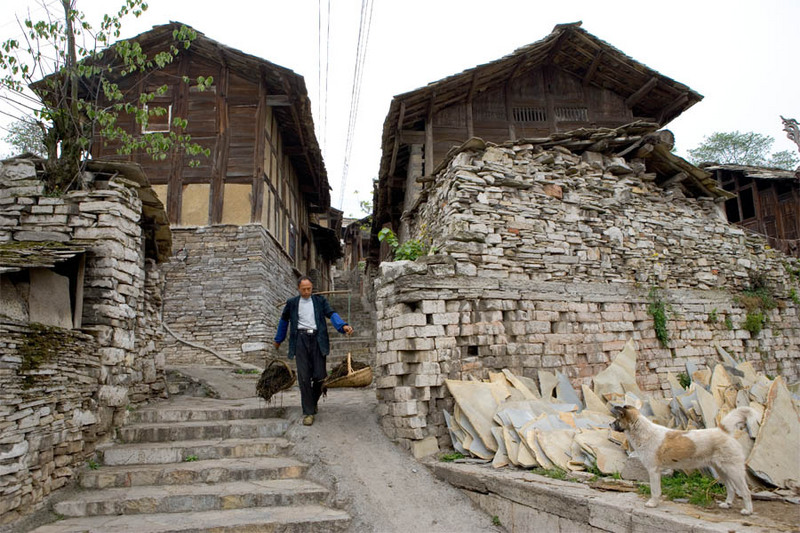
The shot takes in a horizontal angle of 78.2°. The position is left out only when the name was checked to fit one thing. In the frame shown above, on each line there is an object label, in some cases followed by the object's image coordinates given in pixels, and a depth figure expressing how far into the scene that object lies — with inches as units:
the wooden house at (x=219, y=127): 526.3
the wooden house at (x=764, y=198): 655.8
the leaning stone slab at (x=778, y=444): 147.4
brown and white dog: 129.5
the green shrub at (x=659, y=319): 288.5
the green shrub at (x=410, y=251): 259.6
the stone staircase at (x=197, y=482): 166.9
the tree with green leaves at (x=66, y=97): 231.5
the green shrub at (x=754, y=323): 324.2
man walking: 237.8
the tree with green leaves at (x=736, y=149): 1149.7
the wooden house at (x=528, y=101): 457.1
